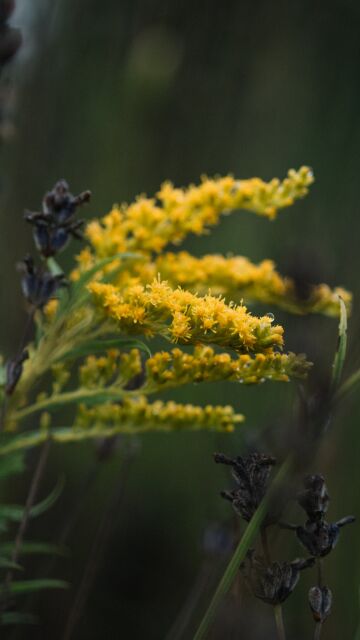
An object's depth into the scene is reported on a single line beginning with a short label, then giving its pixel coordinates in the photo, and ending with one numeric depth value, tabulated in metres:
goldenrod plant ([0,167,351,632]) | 0.61
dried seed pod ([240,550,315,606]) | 0.58
